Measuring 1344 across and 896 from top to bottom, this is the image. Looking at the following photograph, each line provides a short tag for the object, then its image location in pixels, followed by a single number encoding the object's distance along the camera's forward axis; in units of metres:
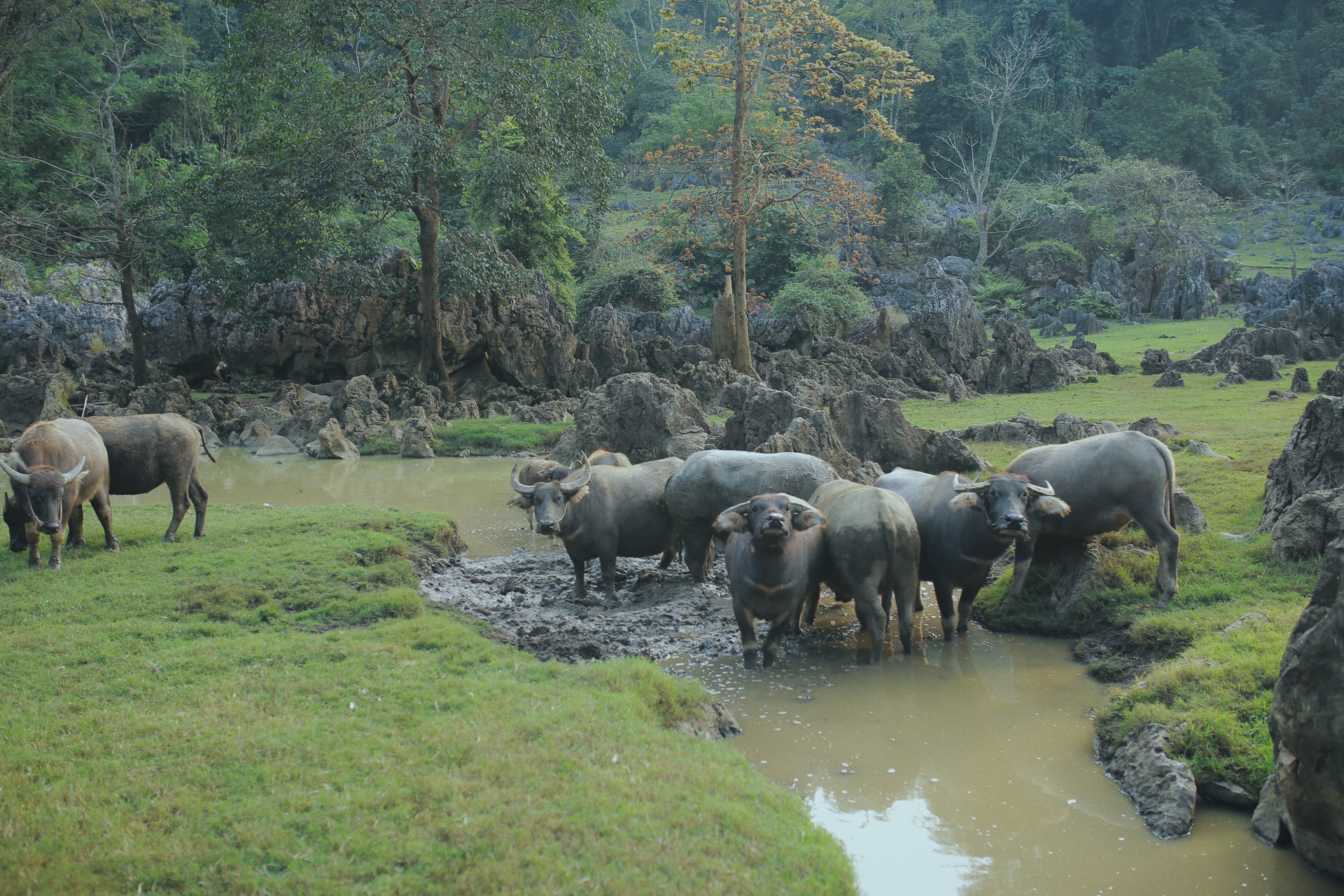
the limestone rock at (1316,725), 3.98
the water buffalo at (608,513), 9.29
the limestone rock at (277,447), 20.86
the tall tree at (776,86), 22.38
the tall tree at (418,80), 20.98
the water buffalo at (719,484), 9.60
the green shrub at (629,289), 38.16
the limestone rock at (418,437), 20.58
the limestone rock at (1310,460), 8.20
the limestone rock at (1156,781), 4.90
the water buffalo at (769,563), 7.12
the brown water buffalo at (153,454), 9.98
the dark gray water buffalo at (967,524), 7.51
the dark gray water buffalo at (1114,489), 7.97
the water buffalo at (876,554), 7.50
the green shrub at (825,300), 32.72
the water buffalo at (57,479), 8.42
